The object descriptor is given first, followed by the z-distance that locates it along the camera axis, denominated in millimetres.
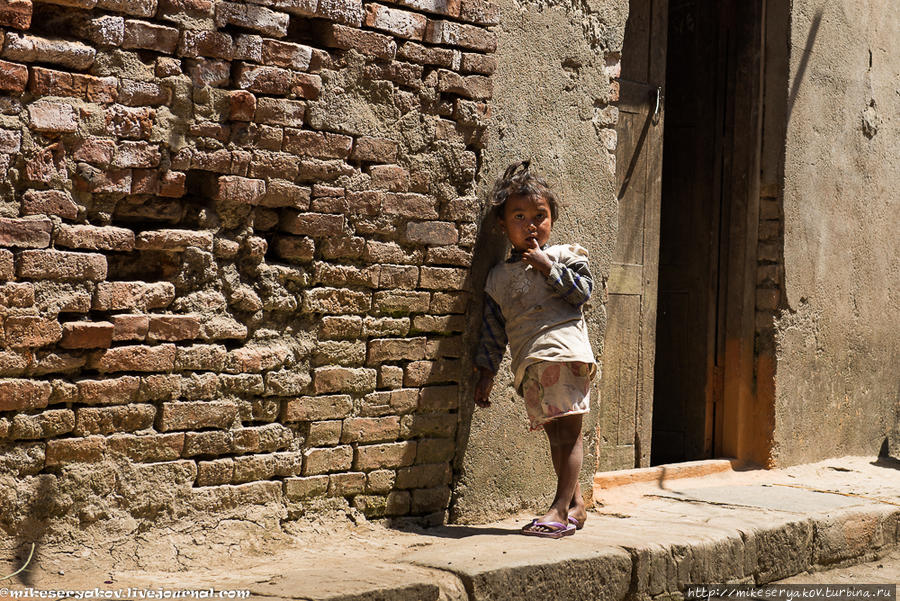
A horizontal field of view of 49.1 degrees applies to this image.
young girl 3566
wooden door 5094
